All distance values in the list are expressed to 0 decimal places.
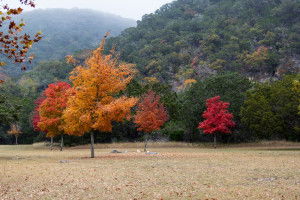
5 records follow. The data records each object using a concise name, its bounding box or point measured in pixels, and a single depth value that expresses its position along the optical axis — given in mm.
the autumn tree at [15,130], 82506
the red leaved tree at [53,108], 49969
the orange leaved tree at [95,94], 31266
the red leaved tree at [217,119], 48969
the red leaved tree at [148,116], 43469
